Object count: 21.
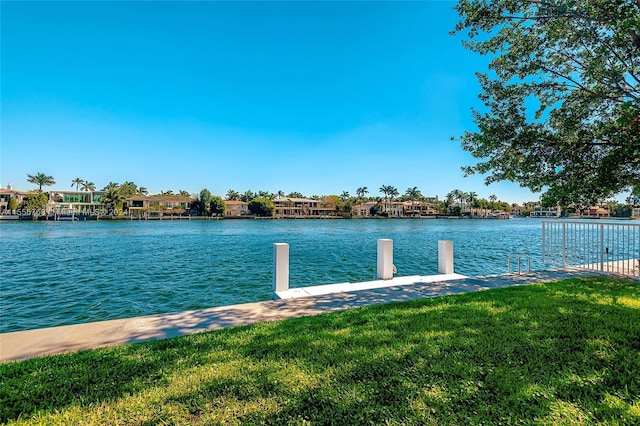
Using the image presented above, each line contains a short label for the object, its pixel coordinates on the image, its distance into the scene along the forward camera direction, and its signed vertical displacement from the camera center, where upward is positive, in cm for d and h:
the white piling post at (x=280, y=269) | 599 -129
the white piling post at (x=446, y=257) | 739 -125
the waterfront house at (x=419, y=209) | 10469 +23
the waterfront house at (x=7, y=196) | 6653 +308
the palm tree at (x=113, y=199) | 7144 +260
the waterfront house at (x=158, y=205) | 7512 +120
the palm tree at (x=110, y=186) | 8766 +725
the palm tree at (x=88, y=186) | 8688 +713
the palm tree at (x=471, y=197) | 11381 +518
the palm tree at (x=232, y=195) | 10512 +496
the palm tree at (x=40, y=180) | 7469 +795
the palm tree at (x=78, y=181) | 8650 +862
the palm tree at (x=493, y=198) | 12823 +544
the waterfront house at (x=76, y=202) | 7231 +193
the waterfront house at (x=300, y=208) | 9220 +45
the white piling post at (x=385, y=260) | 688 -125
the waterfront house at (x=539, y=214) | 11041 -180
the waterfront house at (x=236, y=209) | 8500 +7
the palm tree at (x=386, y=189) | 10512 +766
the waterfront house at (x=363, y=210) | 9955 -20
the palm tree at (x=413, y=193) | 10938 +649
